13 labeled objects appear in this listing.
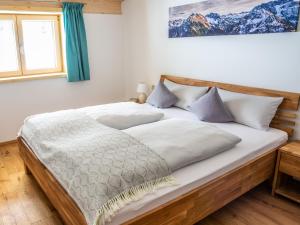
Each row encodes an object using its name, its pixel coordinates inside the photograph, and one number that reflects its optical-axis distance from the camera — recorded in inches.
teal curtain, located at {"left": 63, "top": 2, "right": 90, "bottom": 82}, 151.0
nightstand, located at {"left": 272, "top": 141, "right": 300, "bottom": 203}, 90.6
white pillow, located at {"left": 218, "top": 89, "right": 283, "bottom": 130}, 102.7
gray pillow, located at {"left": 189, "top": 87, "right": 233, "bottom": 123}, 110.0
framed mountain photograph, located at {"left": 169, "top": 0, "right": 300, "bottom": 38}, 98.7
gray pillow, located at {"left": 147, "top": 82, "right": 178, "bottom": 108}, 134.2
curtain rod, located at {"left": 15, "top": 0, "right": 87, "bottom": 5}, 142.3
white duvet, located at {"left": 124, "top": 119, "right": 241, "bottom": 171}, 75.3
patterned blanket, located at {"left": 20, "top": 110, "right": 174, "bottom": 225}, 60.2
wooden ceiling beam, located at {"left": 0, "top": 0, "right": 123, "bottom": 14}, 135.7
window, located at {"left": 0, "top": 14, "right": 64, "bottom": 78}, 145.7
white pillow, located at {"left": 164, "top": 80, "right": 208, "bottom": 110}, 126.5
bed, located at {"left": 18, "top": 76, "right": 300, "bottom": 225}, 64.5
